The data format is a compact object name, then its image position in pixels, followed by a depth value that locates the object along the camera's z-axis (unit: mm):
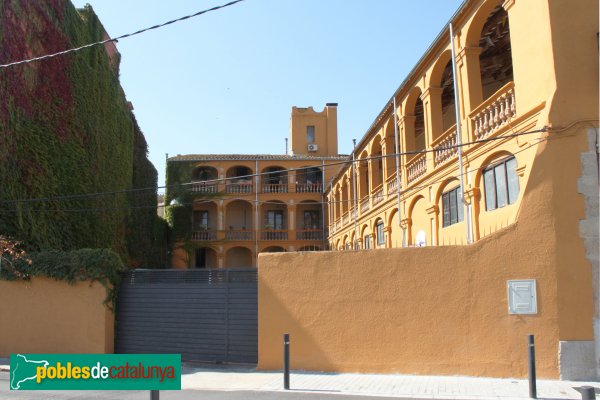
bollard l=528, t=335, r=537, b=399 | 8438
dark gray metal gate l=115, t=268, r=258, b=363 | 12094
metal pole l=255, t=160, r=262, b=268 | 41031
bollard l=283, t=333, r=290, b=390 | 9516
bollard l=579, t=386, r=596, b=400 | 5668
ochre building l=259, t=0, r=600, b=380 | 9773
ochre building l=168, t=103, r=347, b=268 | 41219
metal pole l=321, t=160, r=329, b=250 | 40931
